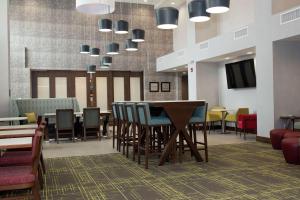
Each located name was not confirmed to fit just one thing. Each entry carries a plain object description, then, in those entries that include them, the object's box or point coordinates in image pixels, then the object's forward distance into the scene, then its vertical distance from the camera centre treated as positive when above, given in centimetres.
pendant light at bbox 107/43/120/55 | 973 +164
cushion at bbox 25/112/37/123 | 923 -47
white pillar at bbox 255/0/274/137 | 738 +73
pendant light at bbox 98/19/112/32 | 771 +188
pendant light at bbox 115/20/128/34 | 764 +182
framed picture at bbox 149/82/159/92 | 1513 +68
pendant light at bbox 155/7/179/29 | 547 +147
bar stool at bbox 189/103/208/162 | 529 -30
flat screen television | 970 +79
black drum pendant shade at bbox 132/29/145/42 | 793 +168
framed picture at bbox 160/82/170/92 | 1536 +68
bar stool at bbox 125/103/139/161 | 547 -30
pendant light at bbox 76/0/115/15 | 423 +134
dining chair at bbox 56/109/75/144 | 859 -52
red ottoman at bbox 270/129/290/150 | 637 -80
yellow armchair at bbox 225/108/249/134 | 948 -46
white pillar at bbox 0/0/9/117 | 755 +121
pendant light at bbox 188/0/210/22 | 543 +156
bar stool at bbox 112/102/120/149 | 697 -33
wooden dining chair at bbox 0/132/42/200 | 248 -60
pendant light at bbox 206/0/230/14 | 503 +152
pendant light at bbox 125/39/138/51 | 928 +165
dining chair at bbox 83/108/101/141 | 893 -51
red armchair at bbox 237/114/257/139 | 848 -64
